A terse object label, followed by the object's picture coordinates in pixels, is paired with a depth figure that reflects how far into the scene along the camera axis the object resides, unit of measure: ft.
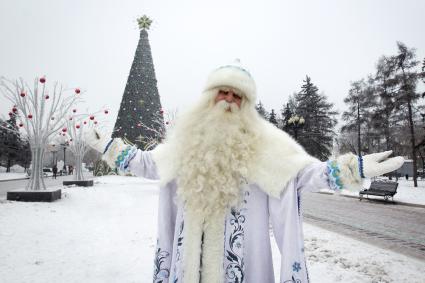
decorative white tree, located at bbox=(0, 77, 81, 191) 35.66
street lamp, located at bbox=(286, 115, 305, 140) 72.43
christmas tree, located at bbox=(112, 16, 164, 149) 77.66
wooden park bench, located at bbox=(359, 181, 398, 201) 48.77
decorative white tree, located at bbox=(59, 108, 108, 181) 58.90
